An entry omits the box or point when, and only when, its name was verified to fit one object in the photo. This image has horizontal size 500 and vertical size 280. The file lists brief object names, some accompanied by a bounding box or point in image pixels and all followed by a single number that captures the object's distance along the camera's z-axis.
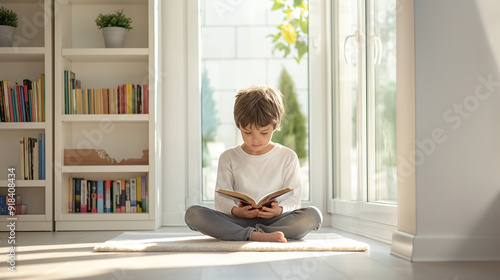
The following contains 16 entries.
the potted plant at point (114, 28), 3.73
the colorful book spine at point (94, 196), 3.71
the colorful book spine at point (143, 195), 3.74
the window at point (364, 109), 2.92
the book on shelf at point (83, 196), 3.69
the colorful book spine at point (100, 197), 3.70
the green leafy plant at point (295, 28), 4.04
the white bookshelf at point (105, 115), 3.58
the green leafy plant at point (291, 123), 4.03
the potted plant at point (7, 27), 3.65
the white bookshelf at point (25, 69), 3.81
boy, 2.65
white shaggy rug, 2.41
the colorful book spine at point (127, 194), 3.72
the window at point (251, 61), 4.02
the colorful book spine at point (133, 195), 3.73
